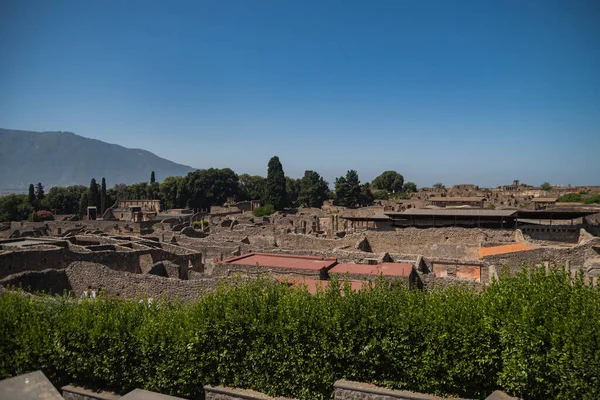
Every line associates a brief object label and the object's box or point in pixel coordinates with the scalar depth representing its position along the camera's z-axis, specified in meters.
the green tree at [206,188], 105.94
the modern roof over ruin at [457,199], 72.19
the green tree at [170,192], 107.39
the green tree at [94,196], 100.06
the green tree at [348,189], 99.38
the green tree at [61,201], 103.00
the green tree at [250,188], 119.12
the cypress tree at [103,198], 100.29
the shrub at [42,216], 84.38
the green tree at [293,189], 117.46
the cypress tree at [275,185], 93.50
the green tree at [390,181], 149.66
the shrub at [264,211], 84.00
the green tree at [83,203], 99.99
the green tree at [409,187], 154.12
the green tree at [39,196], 101.99
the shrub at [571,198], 84.04
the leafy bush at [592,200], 78.64
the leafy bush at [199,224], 64.41
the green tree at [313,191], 106.89
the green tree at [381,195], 128.64
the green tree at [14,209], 95.57
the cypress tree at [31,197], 101.38
